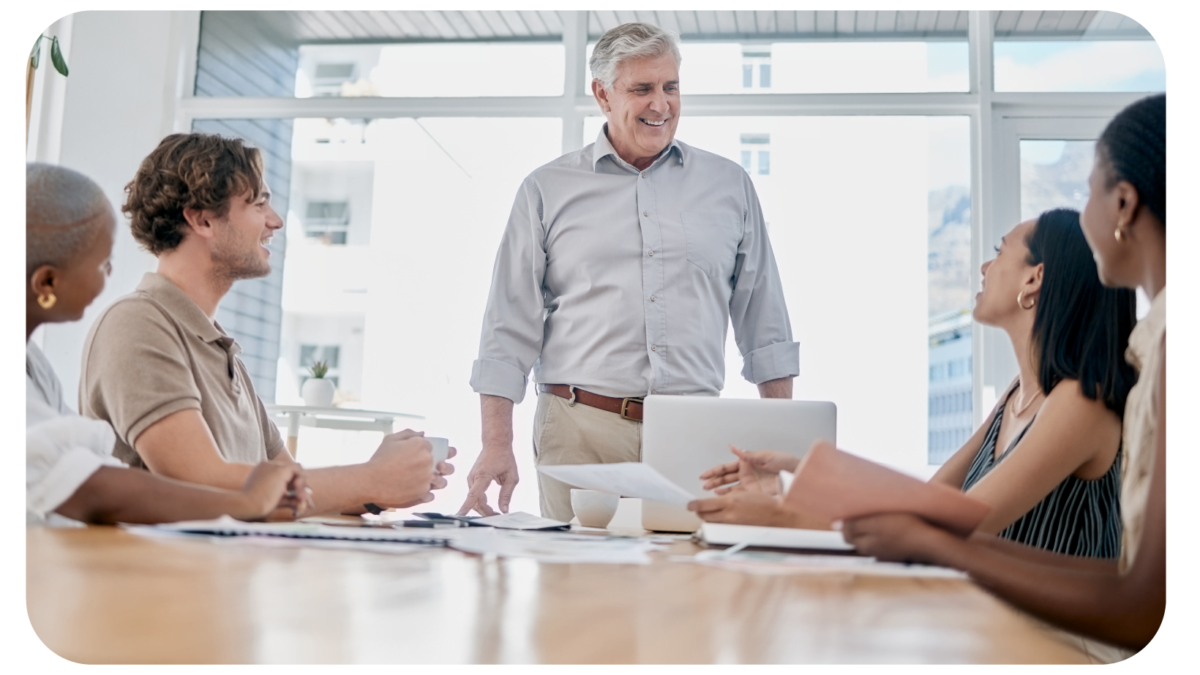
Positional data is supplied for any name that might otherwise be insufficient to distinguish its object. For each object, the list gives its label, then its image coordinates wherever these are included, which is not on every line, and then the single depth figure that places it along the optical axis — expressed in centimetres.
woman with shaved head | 93
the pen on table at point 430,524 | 137
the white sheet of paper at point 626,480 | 119
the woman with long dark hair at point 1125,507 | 71
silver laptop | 158
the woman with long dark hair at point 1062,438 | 125
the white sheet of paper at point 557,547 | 98
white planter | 450
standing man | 228
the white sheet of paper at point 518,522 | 143
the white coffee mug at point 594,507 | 172
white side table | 449
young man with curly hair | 131
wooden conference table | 55
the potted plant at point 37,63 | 306
